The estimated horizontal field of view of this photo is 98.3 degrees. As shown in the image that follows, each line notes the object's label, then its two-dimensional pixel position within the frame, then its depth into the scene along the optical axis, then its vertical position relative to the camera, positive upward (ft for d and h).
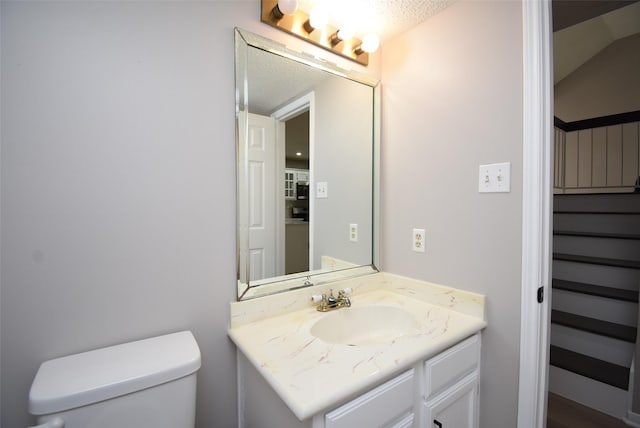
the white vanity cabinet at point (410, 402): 2.51 -2.05
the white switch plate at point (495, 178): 3.60 +0.42
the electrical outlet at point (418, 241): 4.56 -0.52
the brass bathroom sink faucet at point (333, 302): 4.11 -1.40
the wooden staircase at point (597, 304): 5.51 -2.16
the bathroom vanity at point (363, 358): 2.48 -1.55
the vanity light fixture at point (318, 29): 3.76 +2.67
